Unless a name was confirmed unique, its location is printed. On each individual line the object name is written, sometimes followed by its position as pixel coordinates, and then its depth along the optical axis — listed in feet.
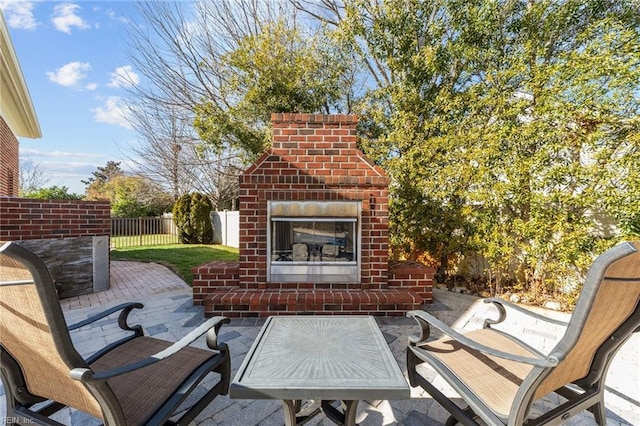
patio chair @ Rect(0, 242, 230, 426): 3.30
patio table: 3.96
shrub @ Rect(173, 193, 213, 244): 33.35
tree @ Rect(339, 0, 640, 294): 10.68
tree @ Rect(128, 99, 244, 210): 31.65
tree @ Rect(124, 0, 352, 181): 20.90
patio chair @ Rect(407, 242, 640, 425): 3.68
